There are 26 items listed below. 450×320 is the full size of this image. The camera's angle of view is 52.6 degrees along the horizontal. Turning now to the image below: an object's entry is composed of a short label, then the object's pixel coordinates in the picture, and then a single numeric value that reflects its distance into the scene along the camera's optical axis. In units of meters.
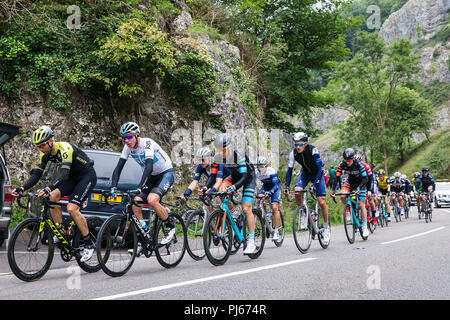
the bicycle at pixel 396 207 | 20.30
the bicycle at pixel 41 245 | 5.88
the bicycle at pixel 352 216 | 10.49
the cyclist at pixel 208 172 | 8.05
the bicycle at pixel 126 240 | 6.27
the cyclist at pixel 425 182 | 19.20
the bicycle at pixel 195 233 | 7.66
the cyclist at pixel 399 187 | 20.78
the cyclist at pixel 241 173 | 7.45
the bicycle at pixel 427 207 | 18.77
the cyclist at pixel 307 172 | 8.83
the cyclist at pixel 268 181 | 10.62
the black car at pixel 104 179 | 8.92
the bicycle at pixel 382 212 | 17.38
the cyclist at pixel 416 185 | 19.70
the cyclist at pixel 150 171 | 6.74
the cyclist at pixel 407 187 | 21.52
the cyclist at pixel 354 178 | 10.95
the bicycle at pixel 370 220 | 13.50
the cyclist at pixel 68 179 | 6.35
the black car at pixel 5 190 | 8.46
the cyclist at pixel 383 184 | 18.66
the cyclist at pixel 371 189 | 12.96
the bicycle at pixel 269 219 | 10.38
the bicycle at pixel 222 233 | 7.02
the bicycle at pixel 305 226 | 8.59
